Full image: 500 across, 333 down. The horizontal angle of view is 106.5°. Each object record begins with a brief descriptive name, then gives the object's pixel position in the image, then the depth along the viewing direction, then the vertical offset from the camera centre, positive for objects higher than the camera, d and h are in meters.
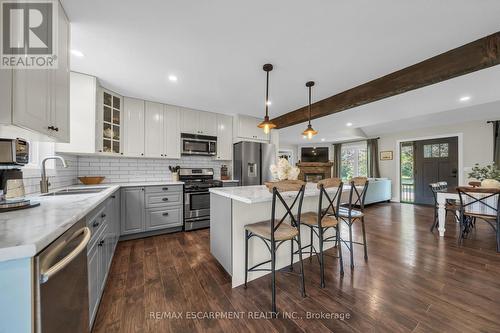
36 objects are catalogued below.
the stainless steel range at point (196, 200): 3.42 -0.65
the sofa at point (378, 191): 5.57 -0.77
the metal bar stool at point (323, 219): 1.81 -0.57
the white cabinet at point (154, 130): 3.44 +0.66
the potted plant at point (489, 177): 2.77 -0.19
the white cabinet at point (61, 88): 1.47 +0.65
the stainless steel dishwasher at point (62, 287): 0.67 -0.53
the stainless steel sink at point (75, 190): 1.91 -0.29
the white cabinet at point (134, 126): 3.27 +0.70
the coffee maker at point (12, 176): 1.11 -0.07
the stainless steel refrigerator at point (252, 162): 4.05 +0.09
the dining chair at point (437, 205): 3.15 -0.69
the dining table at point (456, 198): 2.82 -0.59
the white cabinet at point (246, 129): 4.27 +0.86
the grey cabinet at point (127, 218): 1.47 -0.71
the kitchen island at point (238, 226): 1.83 -0.63
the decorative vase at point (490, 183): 2.75 -0.25
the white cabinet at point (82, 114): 2.51 +0.71
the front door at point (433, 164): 5.23 +0.06
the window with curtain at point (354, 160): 7.21 +0.23
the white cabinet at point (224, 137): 4.18 +0.65
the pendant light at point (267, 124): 2.41 +0.55
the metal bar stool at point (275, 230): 1.51 -0.58
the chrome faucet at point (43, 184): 1.74 -0.17
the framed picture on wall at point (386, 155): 6.38 +0.38
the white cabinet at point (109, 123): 2.81 +0.69
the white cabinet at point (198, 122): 3.81 +0.92
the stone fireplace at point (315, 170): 7.29 -0.16
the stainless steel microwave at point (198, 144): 3.75 +0.44
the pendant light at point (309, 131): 2.85 +0.54
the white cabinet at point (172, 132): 3.61 +0.67
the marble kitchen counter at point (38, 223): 0.62 -0.27
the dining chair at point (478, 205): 2.59 -0.59
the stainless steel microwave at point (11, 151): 1.11 +0.09
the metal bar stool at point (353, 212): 2.17 -0.57
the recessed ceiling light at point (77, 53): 2.07 +1.27
